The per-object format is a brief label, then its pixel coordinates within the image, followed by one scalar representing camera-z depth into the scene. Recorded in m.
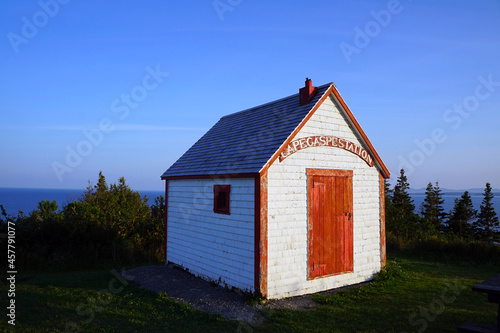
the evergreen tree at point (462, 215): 39.69
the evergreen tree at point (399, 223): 20.59
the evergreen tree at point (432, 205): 45.19
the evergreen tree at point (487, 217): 43.31
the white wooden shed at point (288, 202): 9.07
